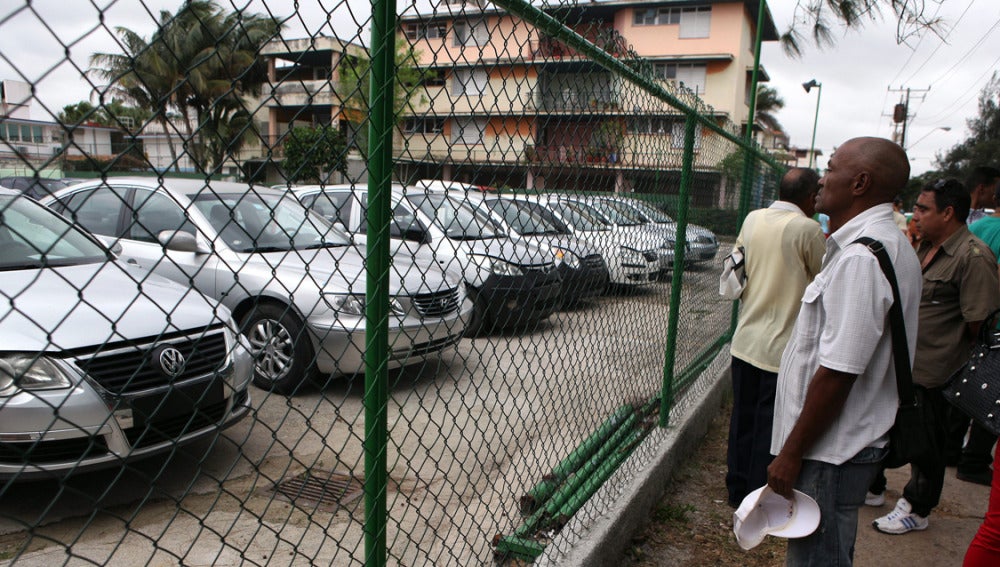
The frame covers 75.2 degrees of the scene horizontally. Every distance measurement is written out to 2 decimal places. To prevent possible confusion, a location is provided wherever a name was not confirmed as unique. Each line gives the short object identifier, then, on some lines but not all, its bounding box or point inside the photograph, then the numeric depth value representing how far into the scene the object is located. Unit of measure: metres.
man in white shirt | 1.93
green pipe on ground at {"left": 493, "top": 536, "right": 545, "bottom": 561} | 2.68
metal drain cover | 3.58
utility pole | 44.03
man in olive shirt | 3.51
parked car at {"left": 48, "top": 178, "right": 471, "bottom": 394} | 4.67
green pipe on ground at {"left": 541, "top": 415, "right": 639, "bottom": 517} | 2.97
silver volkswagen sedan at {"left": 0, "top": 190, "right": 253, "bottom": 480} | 2.47
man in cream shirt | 3.54
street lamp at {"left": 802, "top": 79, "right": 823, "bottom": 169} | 21.47
